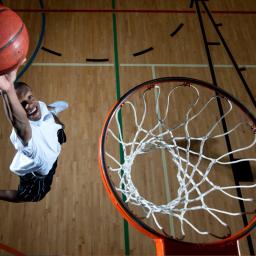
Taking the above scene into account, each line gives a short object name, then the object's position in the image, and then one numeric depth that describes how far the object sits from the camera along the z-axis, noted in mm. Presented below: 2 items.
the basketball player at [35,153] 2938
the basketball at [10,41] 2002
